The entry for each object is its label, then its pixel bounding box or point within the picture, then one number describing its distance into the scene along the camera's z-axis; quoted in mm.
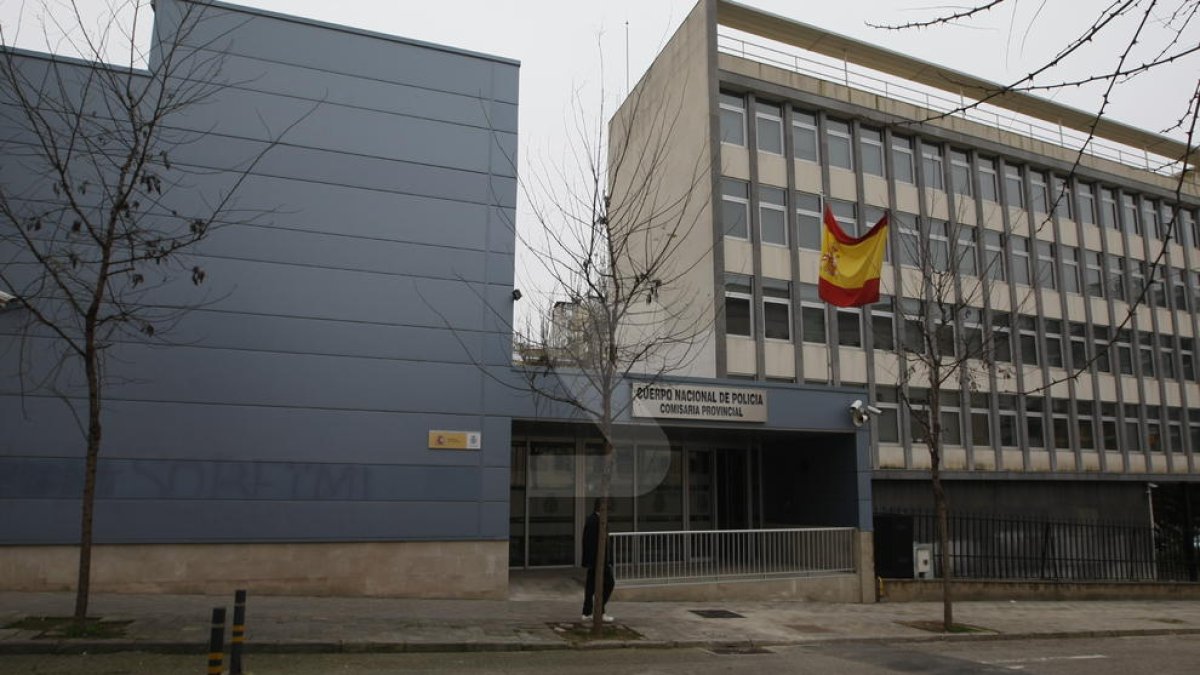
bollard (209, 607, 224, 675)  6387
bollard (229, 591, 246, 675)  7086
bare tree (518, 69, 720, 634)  12234
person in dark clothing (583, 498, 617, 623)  12141
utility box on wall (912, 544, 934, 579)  17453
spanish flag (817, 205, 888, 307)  15914
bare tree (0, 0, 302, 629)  12531
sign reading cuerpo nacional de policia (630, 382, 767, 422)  15227
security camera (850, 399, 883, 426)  16688
